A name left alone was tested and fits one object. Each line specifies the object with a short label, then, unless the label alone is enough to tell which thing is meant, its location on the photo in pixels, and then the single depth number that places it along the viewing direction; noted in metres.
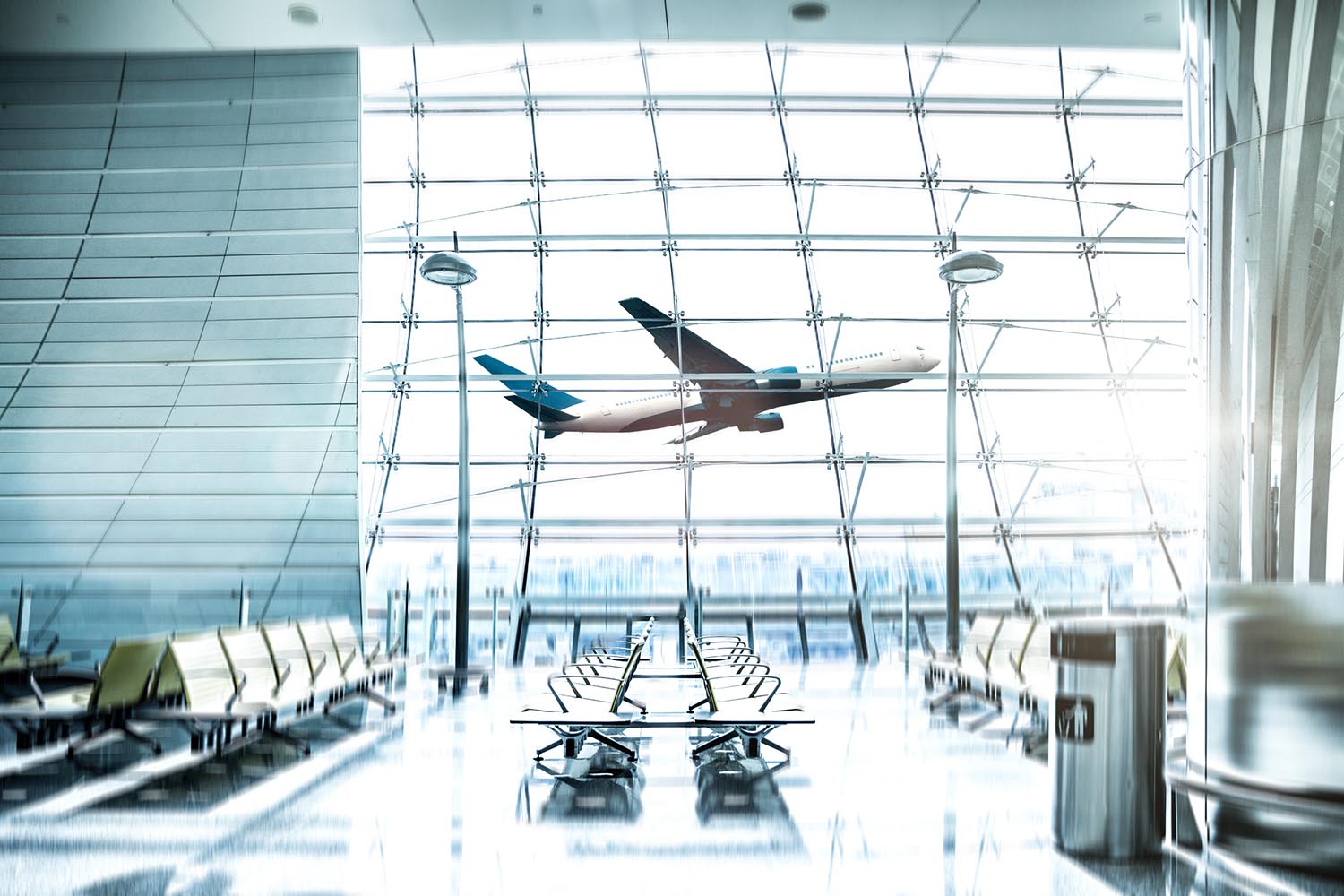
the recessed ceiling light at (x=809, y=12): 8.75
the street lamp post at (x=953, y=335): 8.57
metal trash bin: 3.96
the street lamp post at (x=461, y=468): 8.70
